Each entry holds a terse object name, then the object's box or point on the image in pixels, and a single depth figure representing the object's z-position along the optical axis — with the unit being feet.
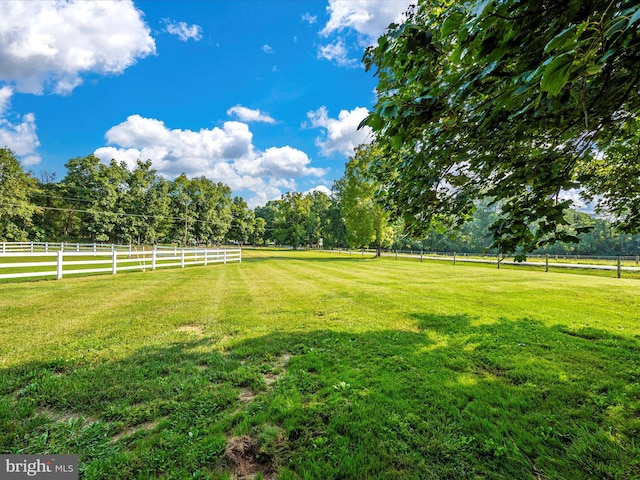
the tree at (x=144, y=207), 130.52
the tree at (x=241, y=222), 189.16
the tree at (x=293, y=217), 185.16
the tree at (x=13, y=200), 97.54
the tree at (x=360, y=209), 85.49
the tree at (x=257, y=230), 207.93
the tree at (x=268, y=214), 256.03
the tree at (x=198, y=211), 148.05
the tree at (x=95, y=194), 122.11
